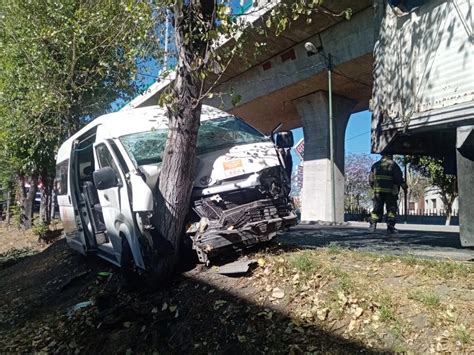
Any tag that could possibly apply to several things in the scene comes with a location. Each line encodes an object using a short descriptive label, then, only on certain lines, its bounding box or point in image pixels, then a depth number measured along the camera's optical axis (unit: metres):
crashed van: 4.76
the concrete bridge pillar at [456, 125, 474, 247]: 3.94
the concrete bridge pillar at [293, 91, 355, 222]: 17.12
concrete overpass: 13.74
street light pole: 16.32
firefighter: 8.31
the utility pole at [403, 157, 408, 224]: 19.13
